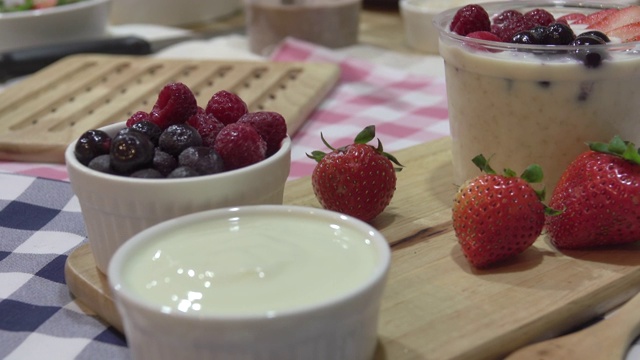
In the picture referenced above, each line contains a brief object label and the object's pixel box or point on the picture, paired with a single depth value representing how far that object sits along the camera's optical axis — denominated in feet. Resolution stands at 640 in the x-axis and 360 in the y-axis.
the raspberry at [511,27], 1.93
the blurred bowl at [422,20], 3.23
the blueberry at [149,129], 1.71
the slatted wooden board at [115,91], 2.33
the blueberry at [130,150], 1.65
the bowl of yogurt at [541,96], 1.82
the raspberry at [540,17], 1.95
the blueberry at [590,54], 1.81
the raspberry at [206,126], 1.74
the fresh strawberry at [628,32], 1.88
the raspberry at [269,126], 1.75
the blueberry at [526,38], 1.83
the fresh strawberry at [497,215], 1.68
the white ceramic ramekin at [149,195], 1.64
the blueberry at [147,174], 1.65
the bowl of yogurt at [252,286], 1.39
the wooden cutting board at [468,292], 1.56
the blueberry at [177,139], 1.68
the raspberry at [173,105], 1.74
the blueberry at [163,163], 1.67
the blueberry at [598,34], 1.84
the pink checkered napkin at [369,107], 2.39
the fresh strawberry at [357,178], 1.82
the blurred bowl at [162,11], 3.88
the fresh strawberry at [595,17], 1.97
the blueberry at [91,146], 1.71
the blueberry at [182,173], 1.65
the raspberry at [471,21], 1.94
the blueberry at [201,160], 1.66
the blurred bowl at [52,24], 3.03
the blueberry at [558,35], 1.82
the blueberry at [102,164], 1.68
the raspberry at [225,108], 1.80
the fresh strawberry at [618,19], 1.92
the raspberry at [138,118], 1.76
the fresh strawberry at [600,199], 1.70
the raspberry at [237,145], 1.68
